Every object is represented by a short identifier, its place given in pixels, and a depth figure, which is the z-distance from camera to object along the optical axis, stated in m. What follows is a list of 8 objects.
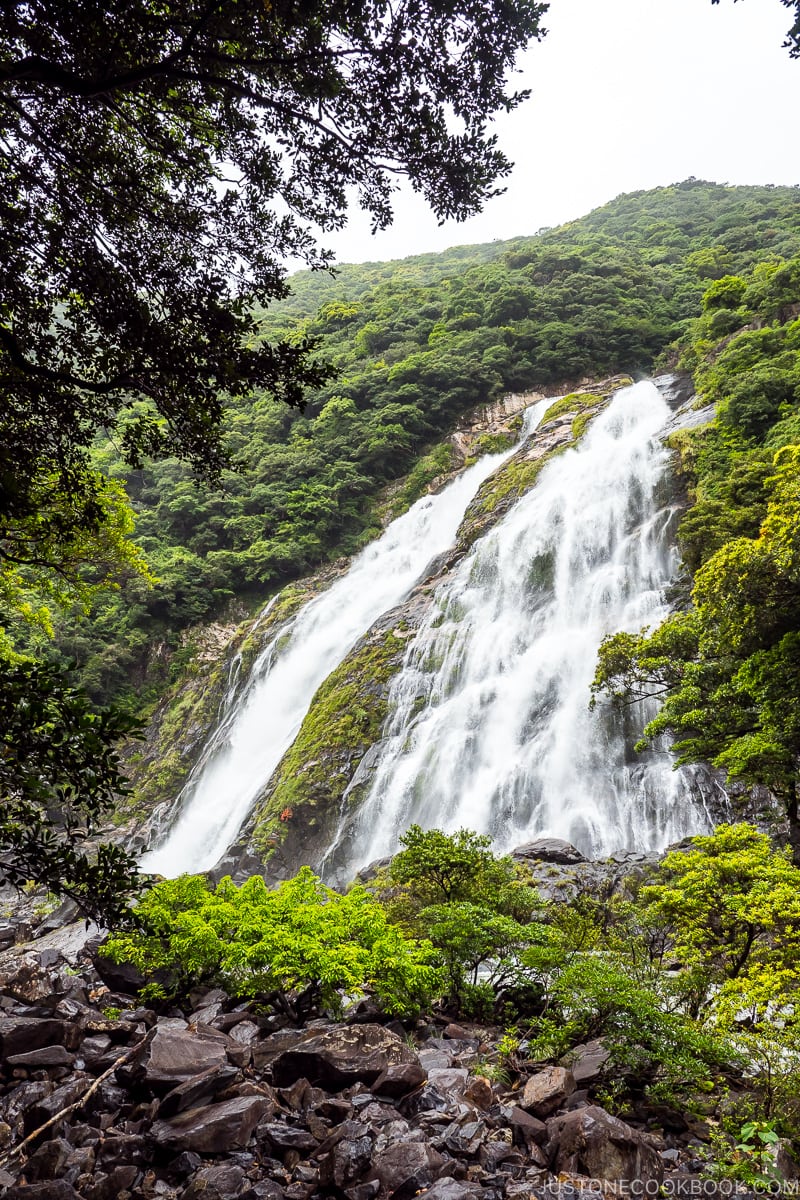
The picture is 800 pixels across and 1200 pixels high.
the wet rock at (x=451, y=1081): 4.39
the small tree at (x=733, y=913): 5.27
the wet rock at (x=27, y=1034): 4.57
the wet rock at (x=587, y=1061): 4.59
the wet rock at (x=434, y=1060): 4.91
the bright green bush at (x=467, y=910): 6.15
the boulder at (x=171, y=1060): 4.22
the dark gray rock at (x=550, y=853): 12.12
